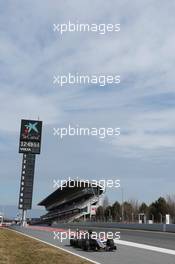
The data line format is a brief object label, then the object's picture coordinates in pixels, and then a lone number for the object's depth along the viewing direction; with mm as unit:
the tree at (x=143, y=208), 109212
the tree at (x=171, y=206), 98100
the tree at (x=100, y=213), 120038
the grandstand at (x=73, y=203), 122725
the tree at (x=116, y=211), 114356
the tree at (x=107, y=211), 117512
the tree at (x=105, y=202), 131825
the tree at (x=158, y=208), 98600
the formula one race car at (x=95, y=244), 19438
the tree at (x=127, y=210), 110300
